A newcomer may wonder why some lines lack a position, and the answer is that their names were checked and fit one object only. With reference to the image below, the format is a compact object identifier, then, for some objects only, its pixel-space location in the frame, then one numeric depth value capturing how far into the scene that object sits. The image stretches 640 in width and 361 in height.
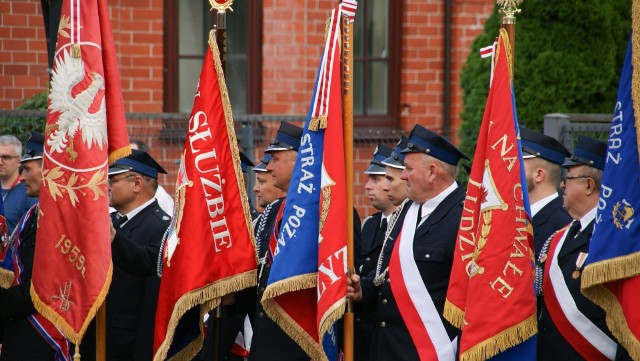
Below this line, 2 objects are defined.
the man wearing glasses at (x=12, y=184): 19.66
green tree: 22.34
